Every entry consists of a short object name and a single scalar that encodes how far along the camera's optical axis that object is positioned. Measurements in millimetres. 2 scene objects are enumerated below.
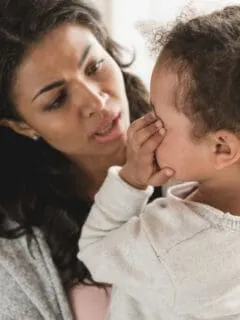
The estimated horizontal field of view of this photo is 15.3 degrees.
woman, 1020
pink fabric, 1054
